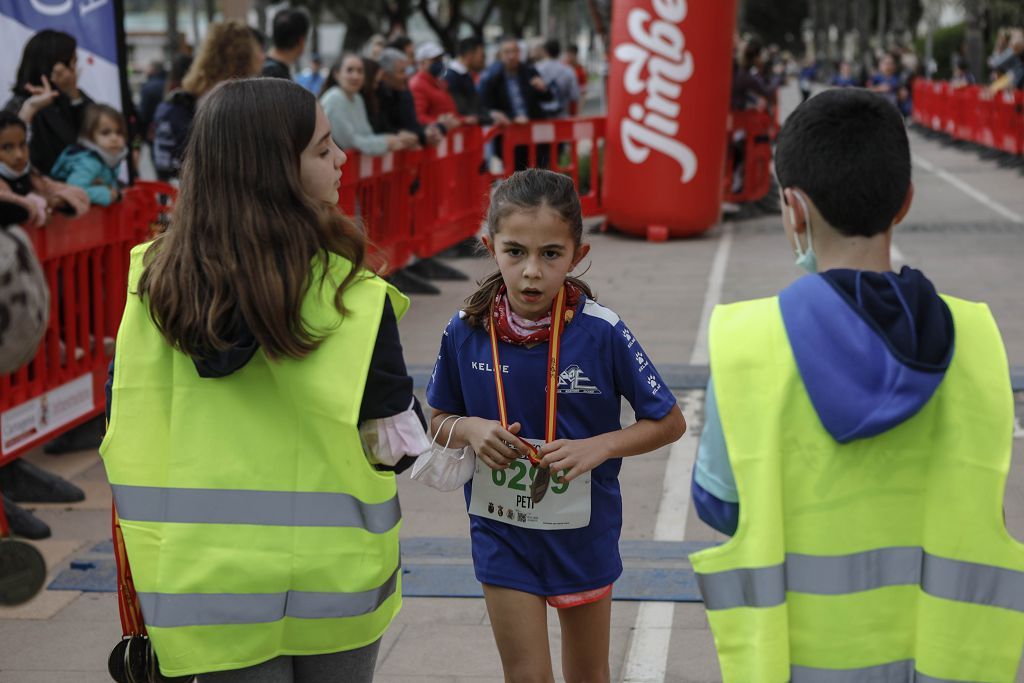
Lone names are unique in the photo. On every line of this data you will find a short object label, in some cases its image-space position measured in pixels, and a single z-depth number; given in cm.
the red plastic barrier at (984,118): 2453
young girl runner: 309
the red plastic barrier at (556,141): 1418
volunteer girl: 243
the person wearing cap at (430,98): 1306
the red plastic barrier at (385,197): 978
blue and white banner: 725
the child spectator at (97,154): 712
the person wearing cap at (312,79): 1404
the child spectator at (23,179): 624
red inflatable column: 1360
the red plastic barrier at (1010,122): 2214
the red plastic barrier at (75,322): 615
